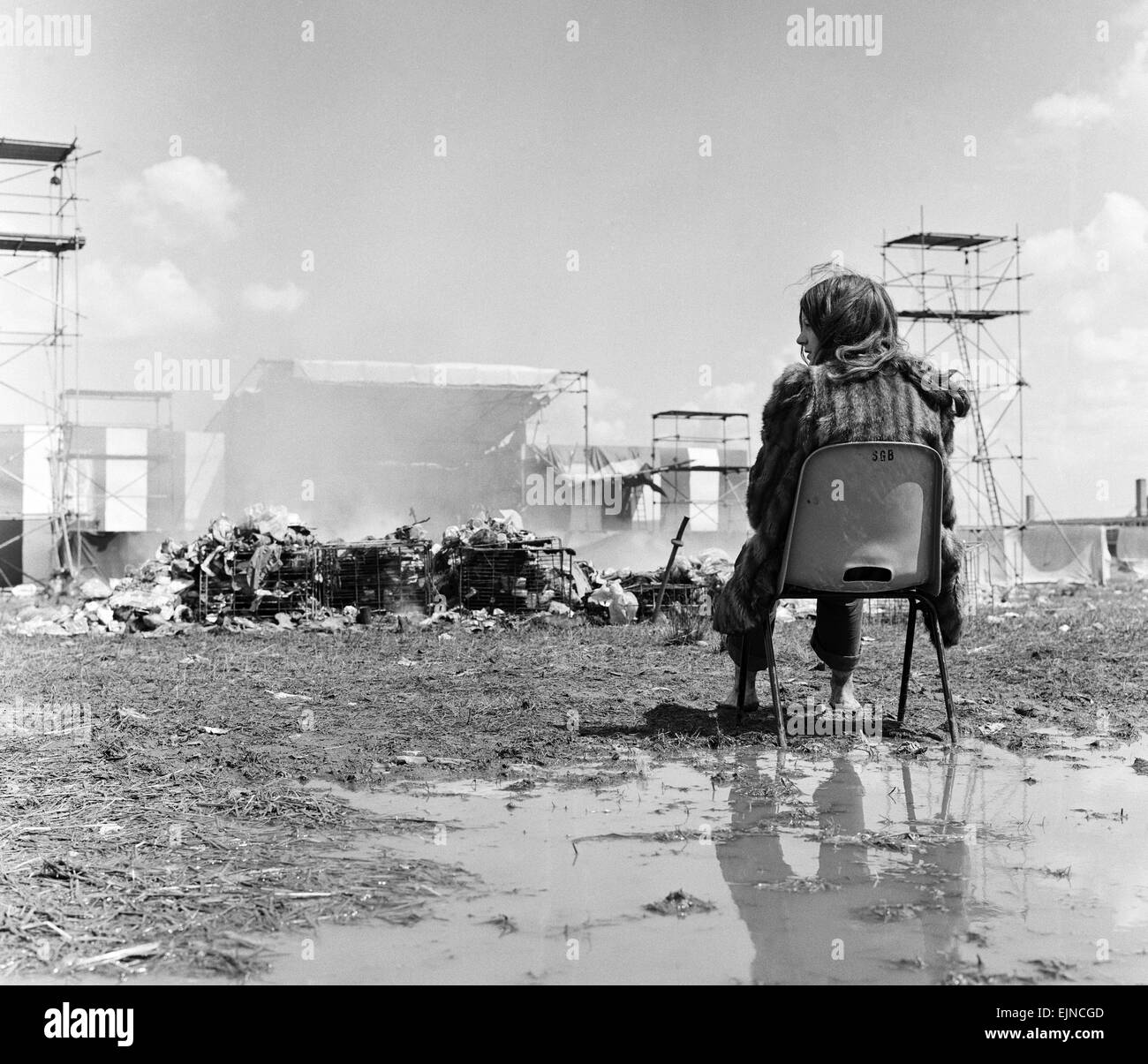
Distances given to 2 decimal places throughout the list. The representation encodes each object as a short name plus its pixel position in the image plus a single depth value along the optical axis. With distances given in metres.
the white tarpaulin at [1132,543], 35.91
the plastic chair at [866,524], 4.20
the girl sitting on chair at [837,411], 4.30
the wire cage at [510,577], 13.89
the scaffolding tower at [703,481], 33.34
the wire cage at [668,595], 13.97
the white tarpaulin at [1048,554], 26.42
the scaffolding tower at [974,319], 28.59
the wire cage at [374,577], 14.07
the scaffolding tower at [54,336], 24.08
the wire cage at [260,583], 13.77
